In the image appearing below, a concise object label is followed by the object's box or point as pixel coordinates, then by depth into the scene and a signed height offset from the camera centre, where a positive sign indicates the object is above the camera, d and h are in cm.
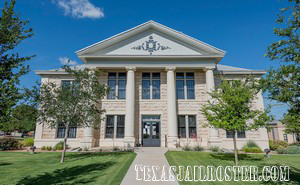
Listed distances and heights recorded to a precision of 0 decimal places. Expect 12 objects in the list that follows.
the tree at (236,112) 1049 +71
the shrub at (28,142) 2153 -209
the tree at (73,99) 1197 +162
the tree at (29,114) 1166 +64
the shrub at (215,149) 1634 -220
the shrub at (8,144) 1840 -198
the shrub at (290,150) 1698 -241
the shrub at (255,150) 1769 -248
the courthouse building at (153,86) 1964 +430
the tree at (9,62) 489 +186
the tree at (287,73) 505 +143
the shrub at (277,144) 1964 -224
